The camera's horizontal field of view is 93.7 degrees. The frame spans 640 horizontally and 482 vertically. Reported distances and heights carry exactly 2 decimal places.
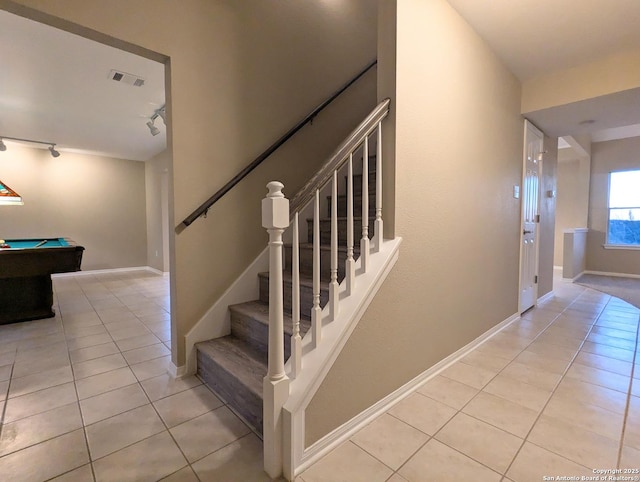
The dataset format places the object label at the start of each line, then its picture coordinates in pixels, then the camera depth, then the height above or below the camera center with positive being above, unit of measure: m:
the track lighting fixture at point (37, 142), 4.92 +1.41
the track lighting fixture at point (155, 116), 3.85 +1.46
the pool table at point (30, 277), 2.98 -0.57
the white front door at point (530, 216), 3.21 +0.13
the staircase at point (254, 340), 1.59 -0.76
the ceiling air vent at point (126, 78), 3.01 +1.53
